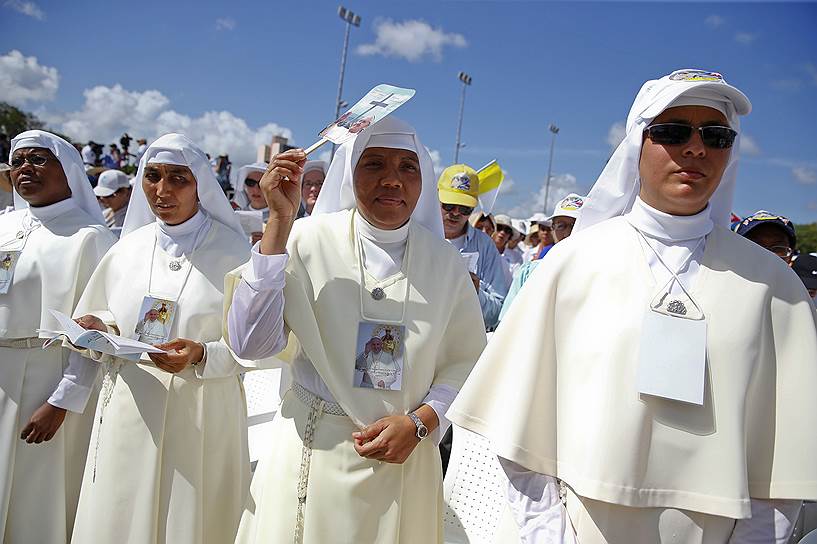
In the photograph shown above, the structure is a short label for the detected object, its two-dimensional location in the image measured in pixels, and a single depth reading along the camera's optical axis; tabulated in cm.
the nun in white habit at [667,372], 172
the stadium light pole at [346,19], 2926
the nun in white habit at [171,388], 299
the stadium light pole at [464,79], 4200
